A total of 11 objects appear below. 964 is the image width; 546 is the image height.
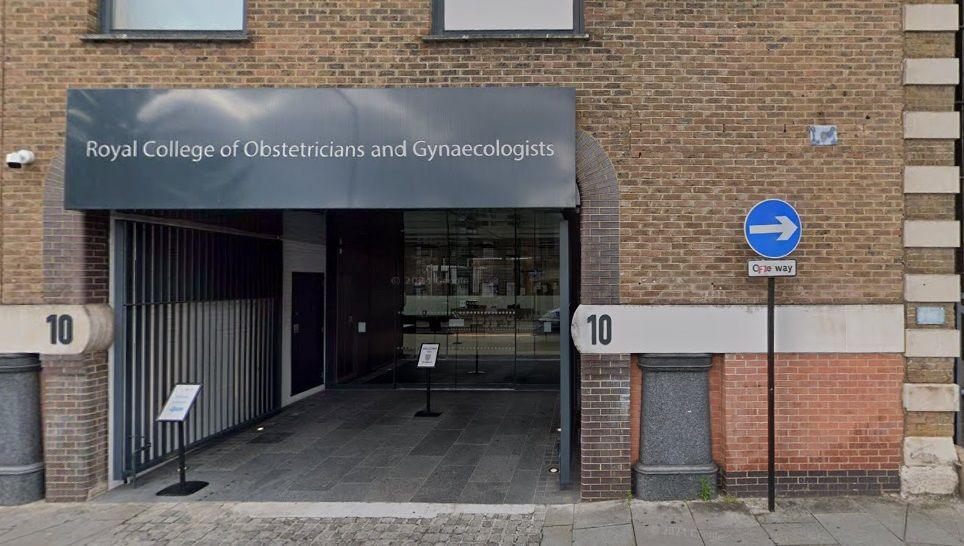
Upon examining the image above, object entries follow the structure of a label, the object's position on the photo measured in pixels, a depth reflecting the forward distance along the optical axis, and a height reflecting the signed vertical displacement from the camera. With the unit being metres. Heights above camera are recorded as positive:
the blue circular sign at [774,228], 5.58 +0.50
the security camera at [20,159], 5.95 +1.28
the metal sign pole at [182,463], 6.29 -2.15
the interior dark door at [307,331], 10.67 -1.10
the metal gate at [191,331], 6.62 -0.77
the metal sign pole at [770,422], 5.57 -1.49
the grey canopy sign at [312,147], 5.91 +1.41
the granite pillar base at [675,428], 5.86 -1.63
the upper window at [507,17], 6.36 +3.04
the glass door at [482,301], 12.38 -0.56
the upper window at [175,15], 6.57 +3.14
